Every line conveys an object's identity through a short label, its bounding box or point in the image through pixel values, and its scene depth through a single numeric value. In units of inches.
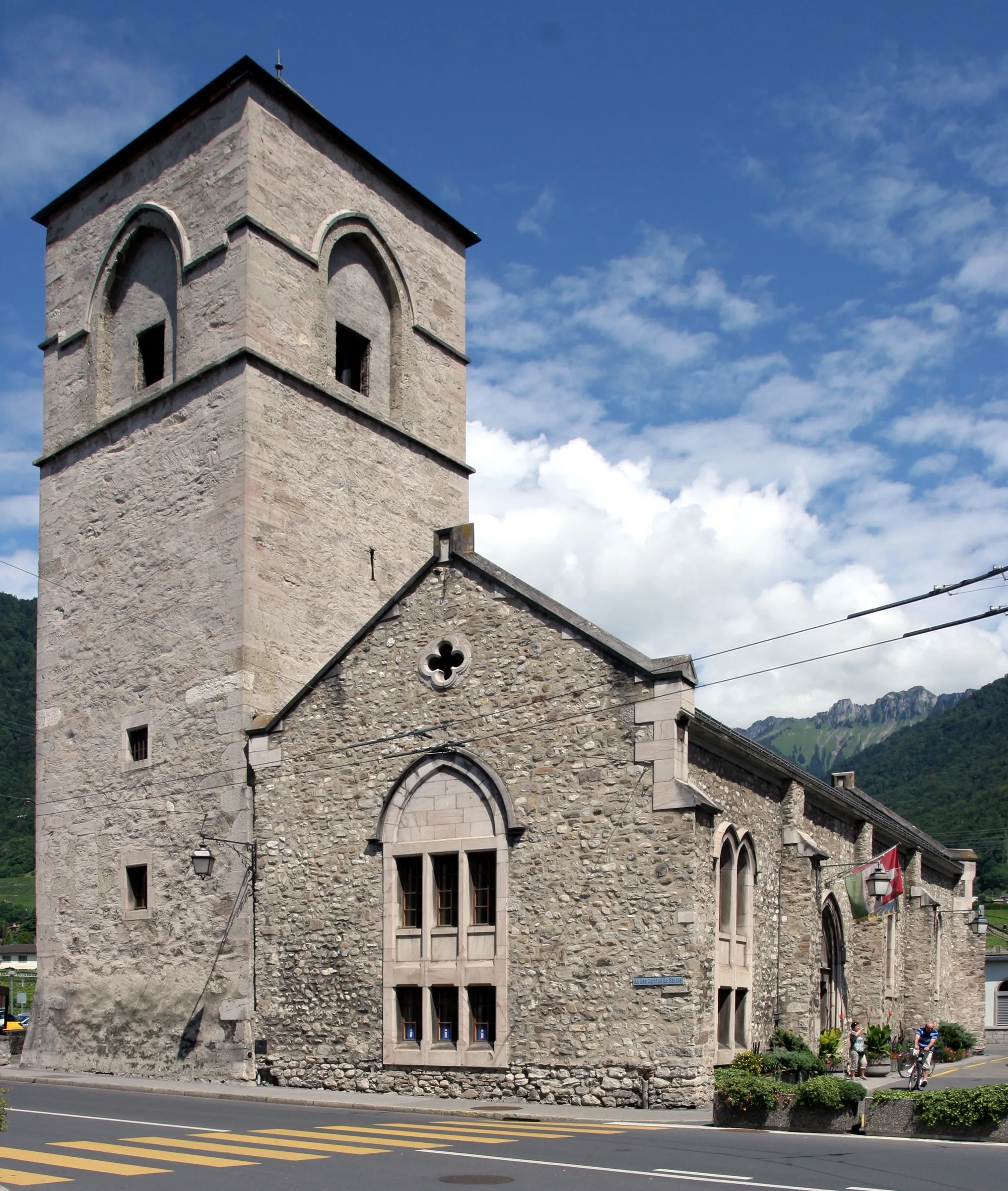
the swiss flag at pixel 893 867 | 1012.5
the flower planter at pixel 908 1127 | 578.6
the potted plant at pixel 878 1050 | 1067.3
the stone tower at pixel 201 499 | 984.3
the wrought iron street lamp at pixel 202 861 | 912.9
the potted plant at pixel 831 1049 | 930.7
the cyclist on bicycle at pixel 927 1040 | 888.9
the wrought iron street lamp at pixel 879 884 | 991.0
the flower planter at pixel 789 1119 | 627.2
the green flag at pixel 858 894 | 1077.1
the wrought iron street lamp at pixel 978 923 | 1558.8
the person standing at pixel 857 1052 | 975.6
